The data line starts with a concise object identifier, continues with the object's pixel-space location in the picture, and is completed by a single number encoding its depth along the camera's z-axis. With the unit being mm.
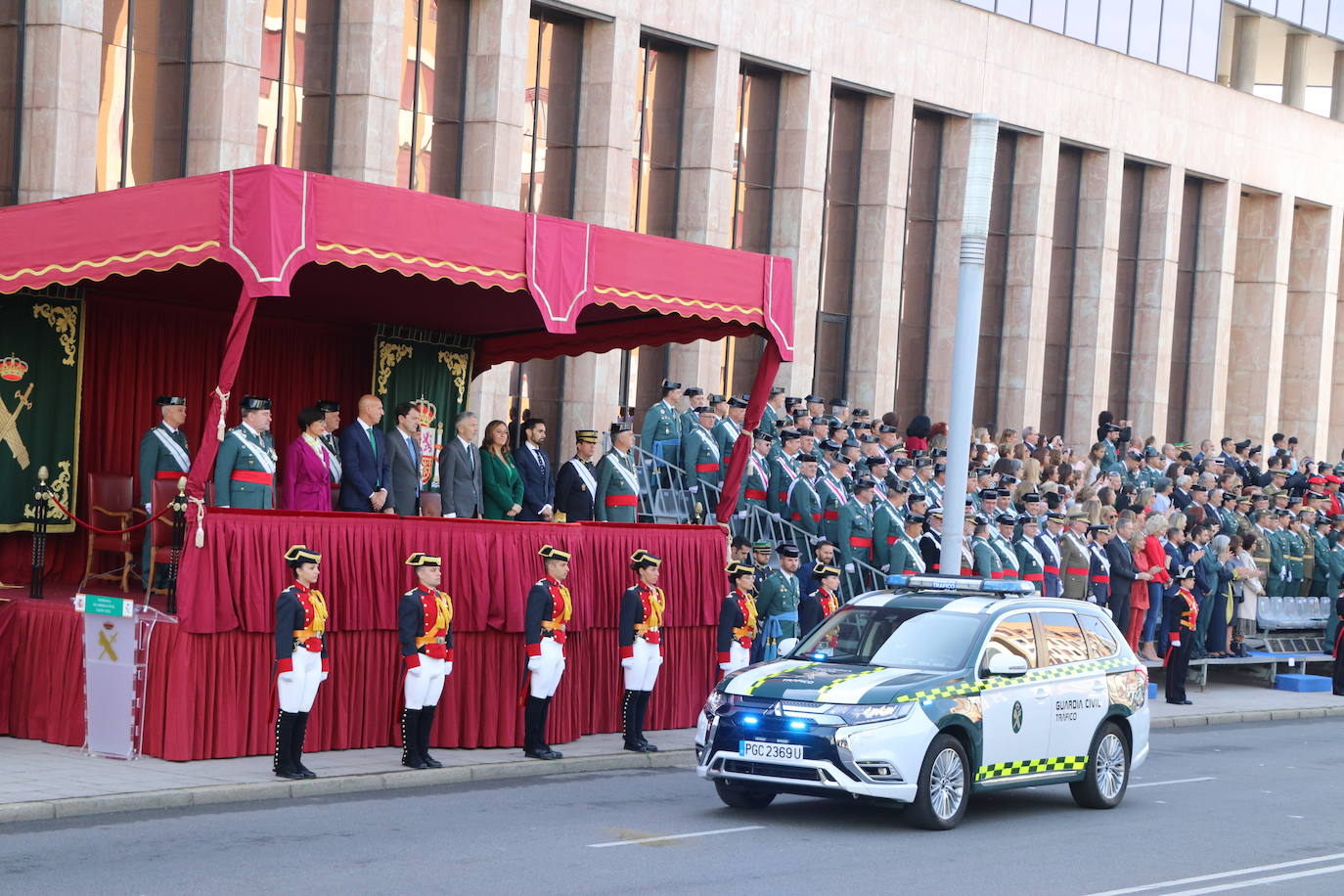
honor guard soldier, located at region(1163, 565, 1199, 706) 25416
